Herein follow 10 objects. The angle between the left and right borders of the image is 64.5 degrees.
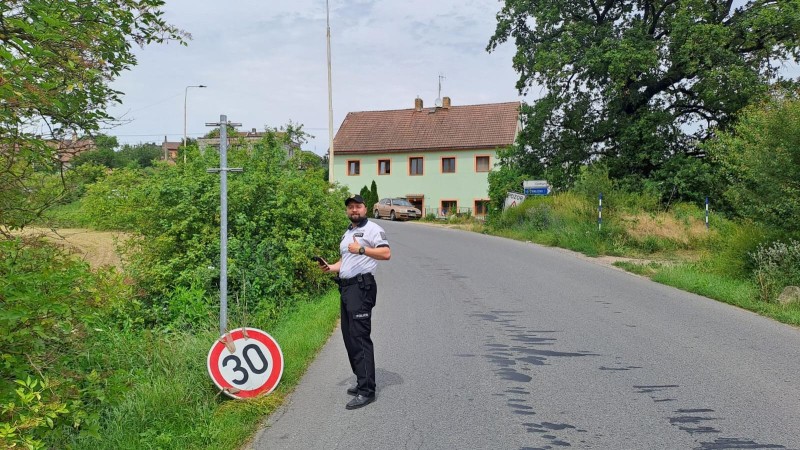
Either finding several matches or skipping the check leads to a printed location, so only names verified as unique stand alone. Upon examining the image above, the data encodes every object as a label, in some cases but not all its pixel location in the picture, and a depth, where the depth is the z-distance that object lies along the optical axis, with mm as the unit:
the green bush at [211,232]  10086
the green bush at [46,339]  3377
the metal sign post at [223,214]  5502
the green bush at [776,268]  10695
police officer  5441
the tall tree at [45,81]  3506
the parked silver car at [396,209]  42125
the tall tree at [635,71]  22469
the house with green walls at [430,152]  46344
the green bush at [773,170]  11336
